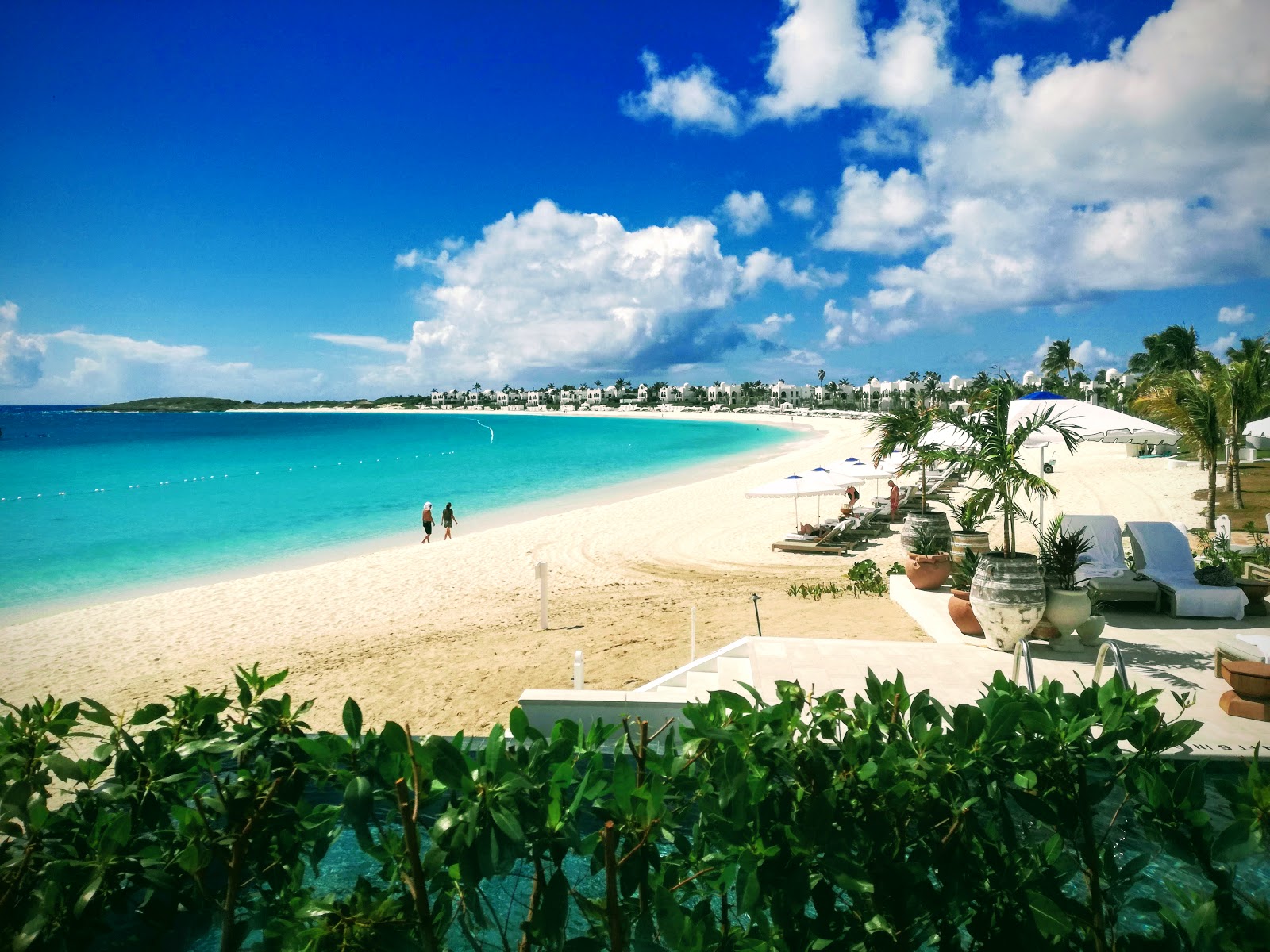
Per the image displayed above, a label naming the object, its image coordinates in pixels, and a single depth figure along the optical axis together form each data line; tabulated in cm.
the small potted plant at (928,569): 992
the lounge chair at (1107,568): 844
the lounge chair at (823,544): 1598
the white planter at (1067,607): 711
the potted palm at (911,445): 897
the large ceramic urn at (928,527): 1077
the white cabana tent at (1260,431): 1891
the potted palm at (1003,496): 696
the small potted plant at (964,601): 791
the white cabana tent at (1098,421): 1044
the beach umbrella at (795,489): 1683
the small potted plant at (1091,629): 723
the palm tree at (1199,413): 1534
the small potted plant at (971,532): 769
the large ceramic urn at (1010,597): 693
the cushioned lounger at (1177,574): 815
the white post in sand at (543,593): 1042
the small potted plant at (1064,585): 712
